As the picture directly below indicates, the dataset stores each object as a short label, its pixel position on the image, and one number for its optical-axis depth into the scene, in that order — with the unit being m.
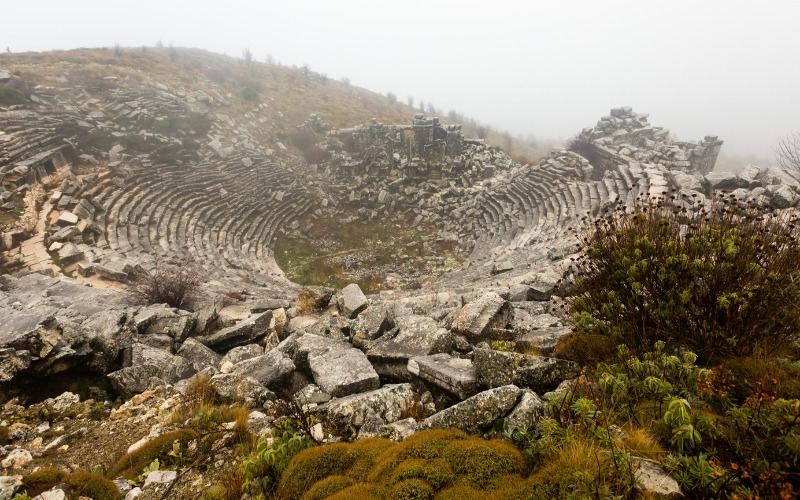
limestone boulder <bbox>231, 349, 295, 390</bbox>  5.48
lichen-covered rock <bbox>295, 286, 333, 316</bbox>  9.58
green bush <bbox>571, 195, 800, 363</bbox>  3.35
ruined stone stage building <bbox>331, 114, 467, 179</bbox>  27.73
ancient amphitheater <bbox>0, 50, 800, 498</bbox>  4.97
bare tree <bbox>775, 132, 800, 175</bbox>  12.99
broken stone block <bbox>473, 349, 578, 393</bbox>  3.89
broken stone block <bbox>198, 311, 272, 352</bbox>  7.92
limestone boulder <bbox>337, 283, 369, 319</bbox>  8.77
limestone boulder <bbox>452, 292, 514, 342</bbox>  5.90
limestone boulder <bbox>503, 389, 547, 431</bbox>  3.02
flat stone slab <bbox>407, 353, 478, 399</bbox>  4.18
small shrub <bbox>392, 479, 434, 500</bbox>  2.35
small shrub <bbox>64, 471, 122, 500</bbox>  3.21
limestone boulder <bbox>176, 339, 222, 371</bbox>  6.86
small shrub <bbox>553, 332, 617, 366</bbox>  4.04
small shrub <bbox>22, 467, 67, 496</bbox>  3.26
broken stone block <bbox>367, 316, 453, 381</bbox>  5.39
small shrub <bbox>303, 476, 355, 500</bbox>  2.64
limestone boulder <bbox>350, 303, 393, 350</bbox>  6.41
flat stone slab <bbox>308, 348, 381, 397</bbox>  4.96
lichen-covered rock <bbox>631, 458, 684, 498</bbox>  2.11
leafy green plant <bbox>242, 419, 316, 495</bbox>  3.05
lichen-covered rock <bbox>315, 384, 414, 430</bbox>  3.90
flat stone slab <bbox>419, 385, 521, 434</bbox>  3.23
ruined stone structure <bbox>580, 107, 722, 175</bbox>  22.10
